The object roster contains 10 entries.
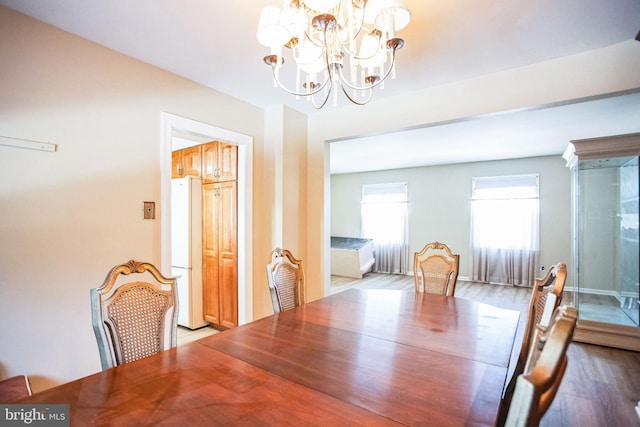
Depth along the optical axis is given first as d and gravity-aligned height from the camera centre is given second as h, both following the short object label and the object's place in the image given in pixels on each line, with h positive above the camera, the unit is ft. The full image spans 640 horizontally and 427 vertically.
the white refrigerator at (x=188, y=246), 11.82 -1.38
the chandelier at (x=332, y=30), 4.51 +2.90
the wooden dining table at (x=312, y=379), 2.82 -1.87
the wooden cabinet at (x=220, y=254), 11.24 -1.63
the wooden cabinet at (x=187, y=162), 12.73 +2.08
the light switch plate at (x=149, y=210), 7.70 +0.01
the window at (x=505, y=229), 19.30 -1.16
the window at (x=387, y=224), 23.63 -0.99
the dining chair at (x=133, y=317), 4.20 -1.56
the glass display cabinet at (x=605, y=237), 10.60 -0.96
